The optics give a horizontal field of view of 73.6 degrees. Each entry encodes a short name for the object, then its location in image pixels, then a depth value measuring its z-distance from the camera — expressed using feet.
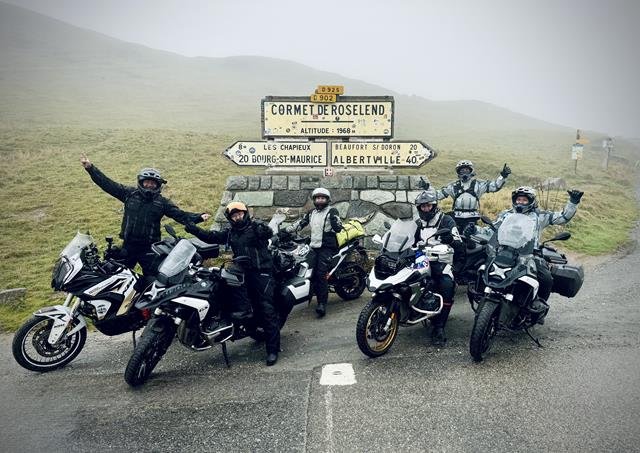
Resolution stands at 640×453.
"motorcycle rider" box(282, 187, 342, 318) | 23.80
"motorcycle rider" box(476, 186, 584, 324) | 18.76
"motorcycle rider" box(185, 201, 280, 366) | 18.37
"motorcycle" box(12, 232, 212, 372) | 17.12
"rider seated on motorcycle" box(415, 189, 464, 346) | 19.36
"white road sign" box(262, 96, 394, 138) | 31.65
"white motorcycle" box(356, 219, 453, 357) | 17.51
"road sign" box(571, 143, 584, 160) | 85.76
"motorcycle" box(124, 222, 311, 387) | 16.03
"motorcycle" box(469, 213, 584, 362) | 17.11
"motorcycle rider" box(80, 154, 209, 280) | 20.59
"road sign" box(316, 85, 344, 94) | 31.50
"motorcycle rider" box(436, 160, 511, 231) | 27.84
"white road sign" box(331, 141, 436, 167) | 31.65
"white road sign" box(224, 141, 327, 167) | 31.78
